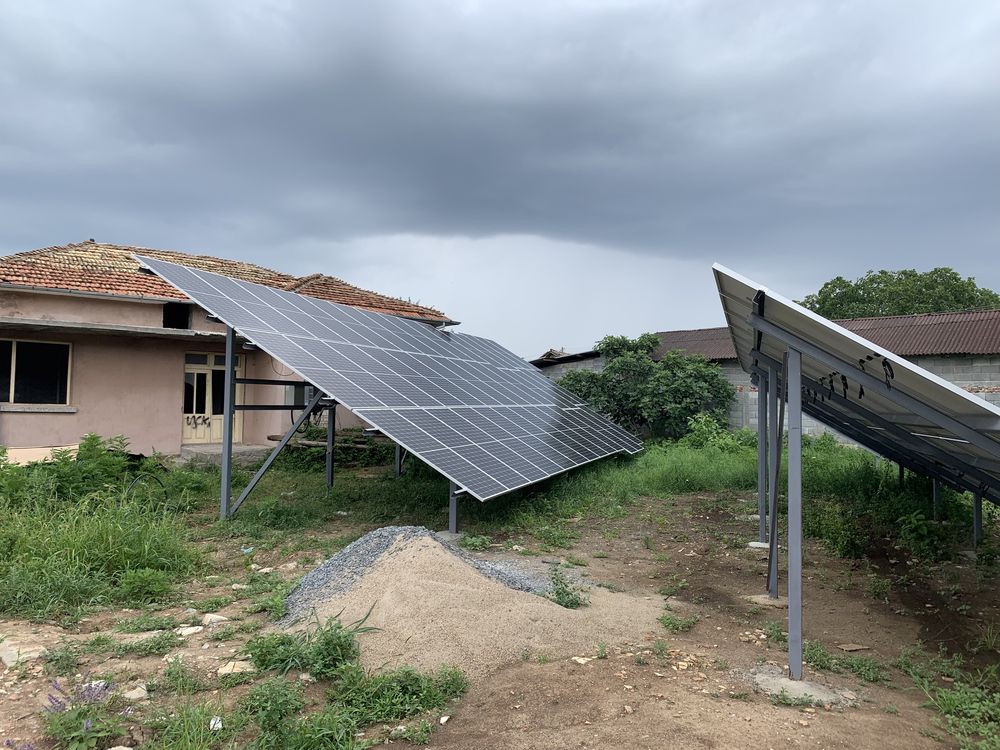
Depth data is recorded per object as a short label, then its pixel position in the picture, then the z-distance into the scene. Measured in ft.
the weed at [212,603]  19.79
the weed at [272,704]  12.69
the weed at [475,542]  27.89
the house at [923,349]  57.88
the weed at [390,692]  13.42
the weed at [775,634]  18.04
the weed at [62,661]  14.99
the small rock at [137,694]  13.76
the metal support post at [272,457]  31.85
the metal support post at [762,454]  28.68
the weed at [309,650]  15.19
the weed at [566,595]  20.17
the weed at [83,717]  11.90
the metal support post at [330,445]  40.79
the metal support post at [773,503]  22.26
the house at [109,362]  45.98
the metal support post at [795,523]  15.49
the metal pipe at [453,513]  28.53
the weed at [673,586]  22.93
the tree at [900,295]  111.65
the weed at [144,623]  17.76
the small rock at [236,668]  15.10
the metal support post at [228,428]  31.81
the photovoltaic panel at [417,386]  28.58
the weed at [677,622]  18.81
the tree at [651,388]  64.64
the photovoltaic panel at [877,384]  13.03
